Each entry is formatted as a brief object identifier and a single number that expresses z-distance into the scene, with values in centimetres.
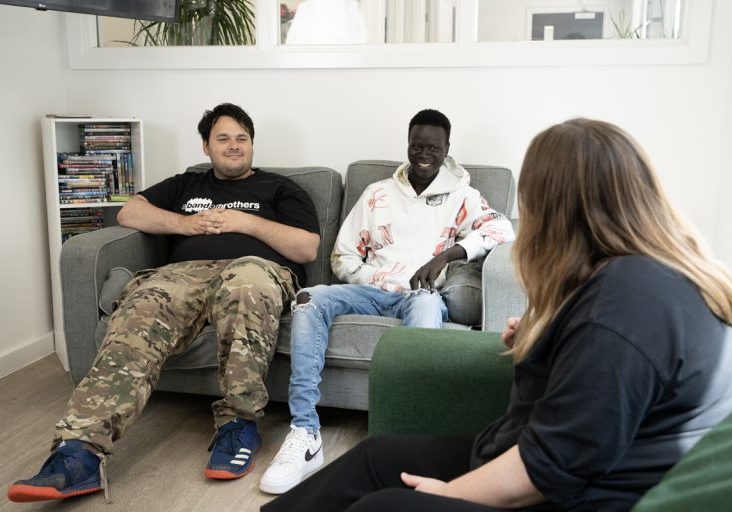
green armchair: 156
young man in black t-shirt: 215
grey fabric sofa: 244
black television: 273
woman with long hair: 101
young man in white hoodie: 240
